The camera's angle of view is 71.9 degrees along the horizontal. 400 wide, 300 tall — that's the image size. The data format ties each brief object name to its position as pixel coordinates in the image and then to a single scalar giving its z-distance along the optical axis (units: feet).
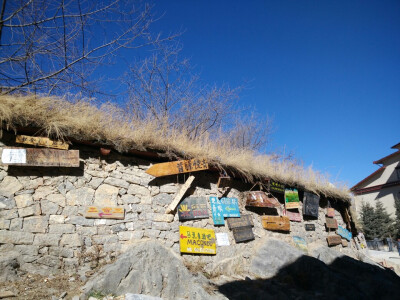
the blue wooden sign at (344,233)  33.36
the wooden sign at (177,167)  18.98
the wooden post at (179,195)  18.86
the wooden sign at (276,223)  24.58
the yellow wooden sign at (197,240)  18.60
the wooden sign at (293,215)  27.61
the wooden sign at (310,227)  28.94
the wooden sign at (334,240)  30.76
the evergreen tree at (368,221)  64.75
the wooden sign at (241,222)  21.81
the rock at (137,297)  13.02
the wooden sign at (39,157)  14.65
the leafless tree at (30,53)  16.76
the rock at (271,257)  21.03
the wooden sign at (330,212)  32.51
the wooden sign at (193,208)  19.44
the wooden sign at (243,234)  21.64
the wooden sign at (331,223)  31.70
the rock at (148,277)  13.80
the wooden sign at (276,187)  26.55
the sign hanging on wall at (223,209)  21.18
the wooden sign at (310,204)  29.45
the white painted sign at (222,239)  20.53
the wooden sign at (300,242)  26.39
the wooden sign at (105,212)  16.07
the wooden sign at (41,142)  15.19
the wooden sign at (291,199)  27.86
